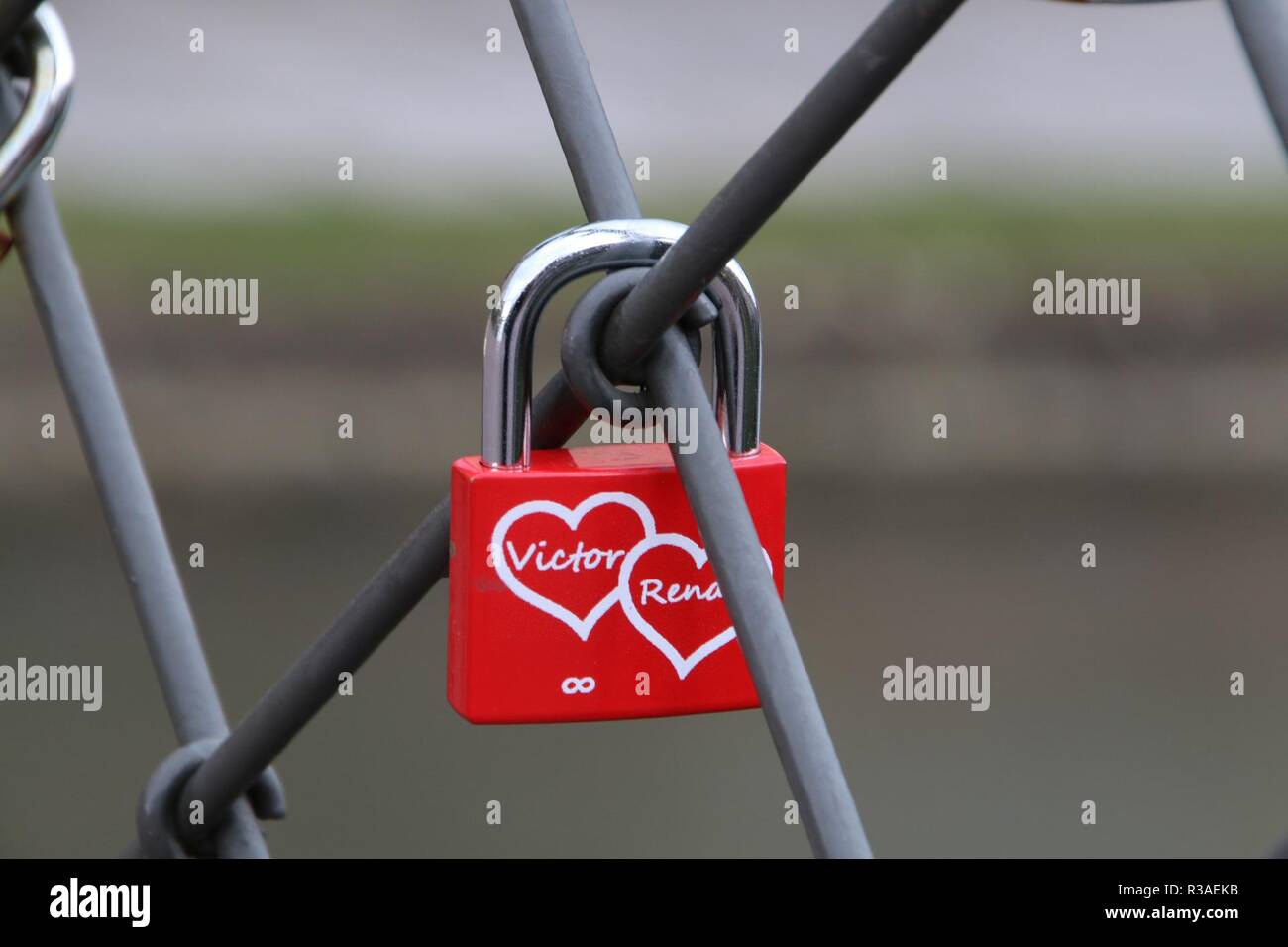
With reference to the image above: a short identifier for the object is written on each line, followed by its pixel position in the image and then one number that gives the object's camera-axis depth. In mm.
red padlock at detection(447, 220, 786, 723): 529
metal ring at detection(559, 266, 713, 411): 514
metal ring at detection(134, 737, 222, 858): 604
